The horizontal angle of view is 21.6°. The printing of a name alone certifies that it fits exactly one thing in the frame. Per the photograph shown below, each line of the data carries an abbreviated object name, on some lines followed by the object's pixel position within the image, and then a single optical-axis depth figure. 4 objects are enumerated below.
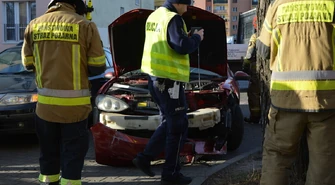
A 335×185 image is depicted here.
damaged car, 10.11
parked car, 11.85
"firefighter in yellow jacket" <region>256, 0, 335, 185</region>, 6.13
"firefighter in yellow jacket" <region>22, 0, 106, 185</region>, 7.32
